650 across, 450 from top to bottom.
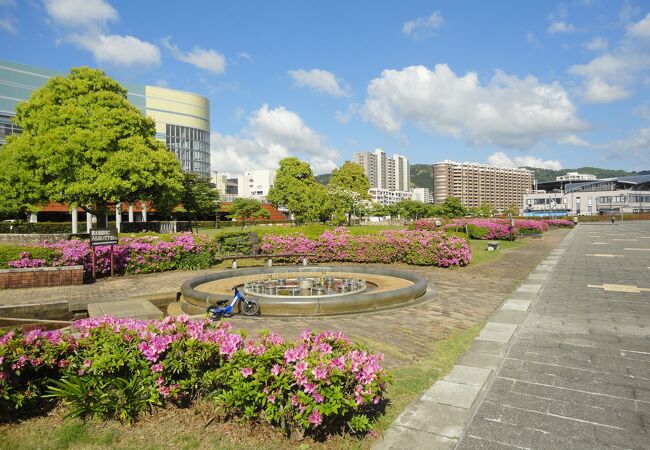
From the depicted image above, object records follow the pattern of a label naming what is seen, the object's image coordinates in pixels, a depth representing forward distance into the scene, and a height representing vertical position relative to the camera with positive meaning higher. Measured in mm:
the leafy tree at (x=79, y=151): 22625 +4060
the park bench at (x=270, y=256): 16453 -1705
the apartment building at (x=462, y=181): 196125 +17034
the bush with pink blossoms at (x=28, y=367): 3912 -1537
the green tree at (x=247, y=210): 52375 +1015
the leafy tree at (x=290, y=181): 62406 +5865
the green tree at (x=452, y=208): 64625 +1167
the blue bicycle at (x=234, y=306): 7977 -1897
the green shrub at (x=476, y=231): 32531 -1372
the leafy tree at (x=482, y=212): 92975 +700
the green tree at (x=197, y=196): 41344 +2375
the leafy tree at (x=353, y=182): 61684 +6148
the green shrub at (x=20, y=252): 12007 -1058
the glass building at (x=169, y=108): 58500 +21998
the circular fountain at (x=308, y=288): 8344 -1989
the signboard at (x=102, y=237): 13151 -624
